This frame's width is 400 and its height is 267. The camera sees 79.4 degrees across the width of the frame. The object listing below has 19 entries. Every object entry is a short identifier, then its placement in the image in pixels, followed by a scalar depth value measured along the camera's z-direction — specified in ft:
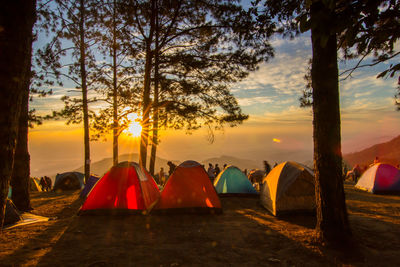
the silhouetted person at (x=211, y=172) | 54.24
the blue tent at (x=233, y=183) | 37.45
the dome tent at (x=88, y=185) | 37.40
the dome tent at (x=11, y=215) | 20.81
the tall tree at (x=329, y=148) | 15.30
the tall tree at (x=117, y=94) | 39.60
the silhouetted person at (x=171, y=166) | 45.52
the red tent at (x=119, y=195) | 23.98
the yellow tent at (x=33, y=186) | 72.13
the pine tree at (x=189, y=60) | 36.17
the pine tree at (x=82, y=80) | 44.34
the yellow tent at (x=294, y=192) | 23.93
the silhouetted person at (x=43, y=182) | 71.41
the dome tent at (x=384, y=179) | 39.91
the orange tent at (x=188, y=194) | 24.81
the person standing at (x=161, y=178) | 67.10
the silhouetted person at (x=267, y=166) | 53.72
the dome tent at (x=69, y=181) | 59.52
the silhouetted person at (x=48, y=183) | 72.59
